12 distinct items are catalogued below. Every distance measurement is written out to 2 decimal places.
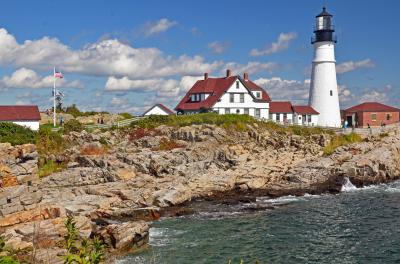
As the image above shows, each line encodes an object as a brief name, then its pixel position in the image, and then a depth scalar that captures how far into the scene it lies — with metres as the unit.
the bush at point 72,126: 44.13
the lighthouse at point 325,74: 59.19
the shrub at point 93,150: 40.51
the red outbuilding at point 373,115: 63.81
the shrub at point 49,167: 36.11
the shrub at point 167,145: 43.61
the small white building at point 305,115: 60.38
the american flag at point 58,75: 47.01
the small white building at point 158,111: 57.56
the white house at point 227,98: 57.34
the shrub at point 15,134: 38.56
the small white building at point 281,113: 61.31
